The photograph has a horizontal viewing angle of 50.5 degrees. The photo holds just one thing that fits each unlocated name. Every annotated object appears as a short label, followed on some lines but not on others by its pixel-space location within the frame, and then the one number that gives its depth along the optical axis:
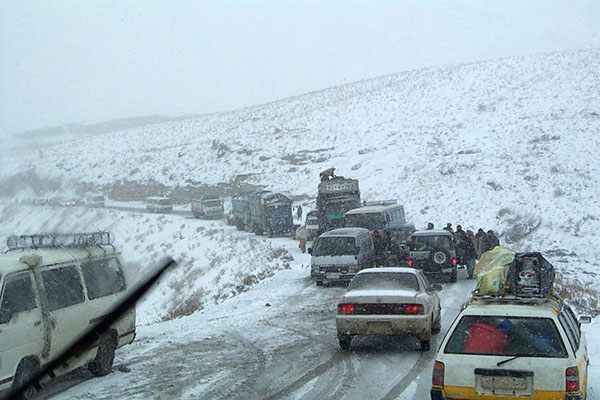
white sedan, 10.84
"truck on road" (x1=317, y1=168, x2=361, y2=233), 31.73
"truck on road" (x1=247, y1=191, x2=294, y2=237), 39.47
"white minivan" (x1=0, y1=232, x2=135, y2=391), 7.66
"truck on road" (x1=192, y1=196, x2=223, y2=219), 52.06
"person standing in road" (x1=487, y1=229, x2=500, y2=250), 21.91
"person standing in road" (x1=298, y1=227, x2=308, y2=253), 30.67
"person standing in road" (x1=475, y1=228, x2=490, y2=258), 22.01
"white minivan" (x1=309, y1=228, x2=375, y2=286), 19.80
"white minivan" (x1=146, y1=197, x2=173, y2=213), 55.34
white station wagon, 6.07
